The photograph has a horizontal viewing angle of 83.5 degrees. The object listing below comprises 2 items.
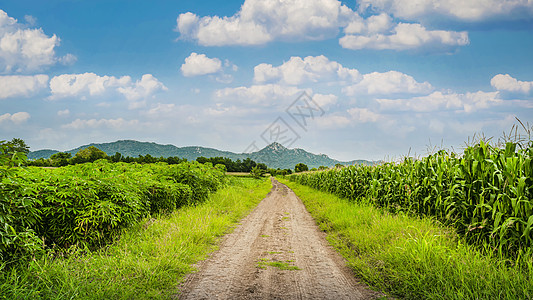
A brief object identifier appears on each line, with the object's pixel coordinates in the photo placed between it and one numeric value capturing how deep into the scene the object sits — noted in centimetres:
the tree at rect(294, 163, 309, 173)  12170
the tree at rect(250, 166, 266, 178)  7612
